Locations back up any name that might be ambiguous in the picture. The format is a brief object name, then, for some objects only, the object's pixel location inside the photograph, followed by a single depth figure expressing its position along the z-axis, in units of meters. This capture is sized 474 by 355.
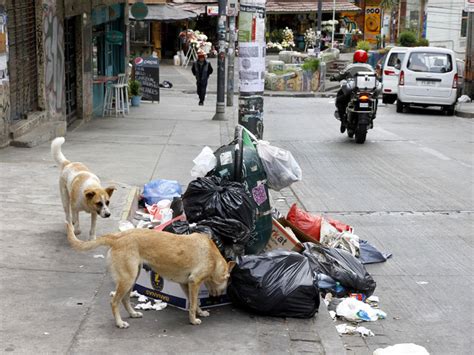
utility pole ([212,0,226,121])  20.19
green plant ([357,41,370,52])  39.42
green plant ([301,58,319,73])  32.19
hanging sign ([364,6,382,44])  56.84
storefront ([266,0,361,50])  50.94
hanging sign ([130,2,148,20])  24.30
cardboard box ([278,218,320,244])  7.69
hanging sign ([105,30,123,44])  21.99
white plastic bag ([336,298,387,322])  6.30
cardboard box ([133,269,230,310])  5.82
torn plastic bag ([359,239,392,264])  7.83
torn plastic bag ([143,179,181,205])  9.55
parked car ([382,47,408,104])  26.45
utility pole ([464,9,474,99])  26.23
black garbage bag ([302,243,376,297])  6.81
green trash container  6.85
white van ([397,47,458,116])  22.45
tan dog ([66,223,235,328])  5.35
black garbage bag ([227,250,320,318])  5.77
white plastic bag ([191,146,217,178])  6.93
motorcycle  16.06
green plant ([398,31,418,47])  40.94
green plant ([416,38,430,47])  40.17
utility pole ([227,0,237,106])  24.39
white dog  7.04
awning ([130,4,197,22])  39.97
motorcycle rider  16.61
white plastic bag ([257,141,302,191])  7.21
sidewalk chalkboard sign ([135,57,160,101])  24.05
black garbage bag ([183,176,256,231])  6.23
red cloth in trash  7.95
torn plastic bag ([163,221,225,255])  6.01
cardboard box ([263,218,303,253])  7.11
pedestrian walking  24.45
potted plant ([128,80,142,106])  22.81
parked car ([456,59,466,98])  26.50
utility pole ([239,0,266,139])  8.71
